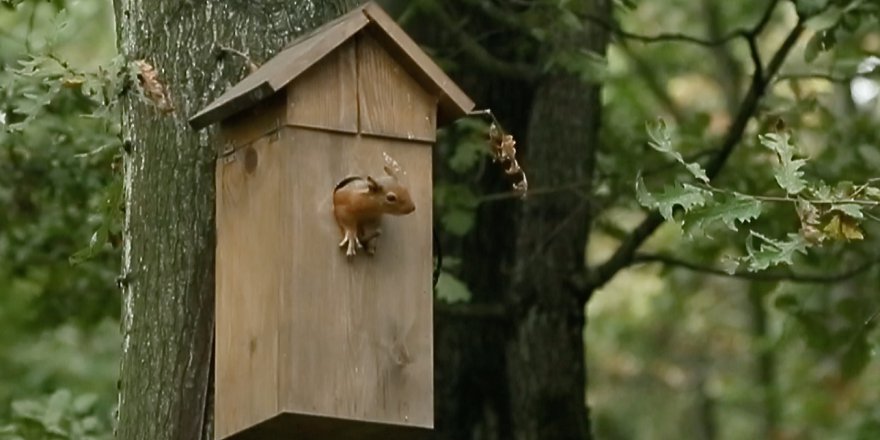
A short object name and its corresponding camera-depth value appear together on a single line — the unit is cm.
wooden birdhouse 846
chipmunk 846
